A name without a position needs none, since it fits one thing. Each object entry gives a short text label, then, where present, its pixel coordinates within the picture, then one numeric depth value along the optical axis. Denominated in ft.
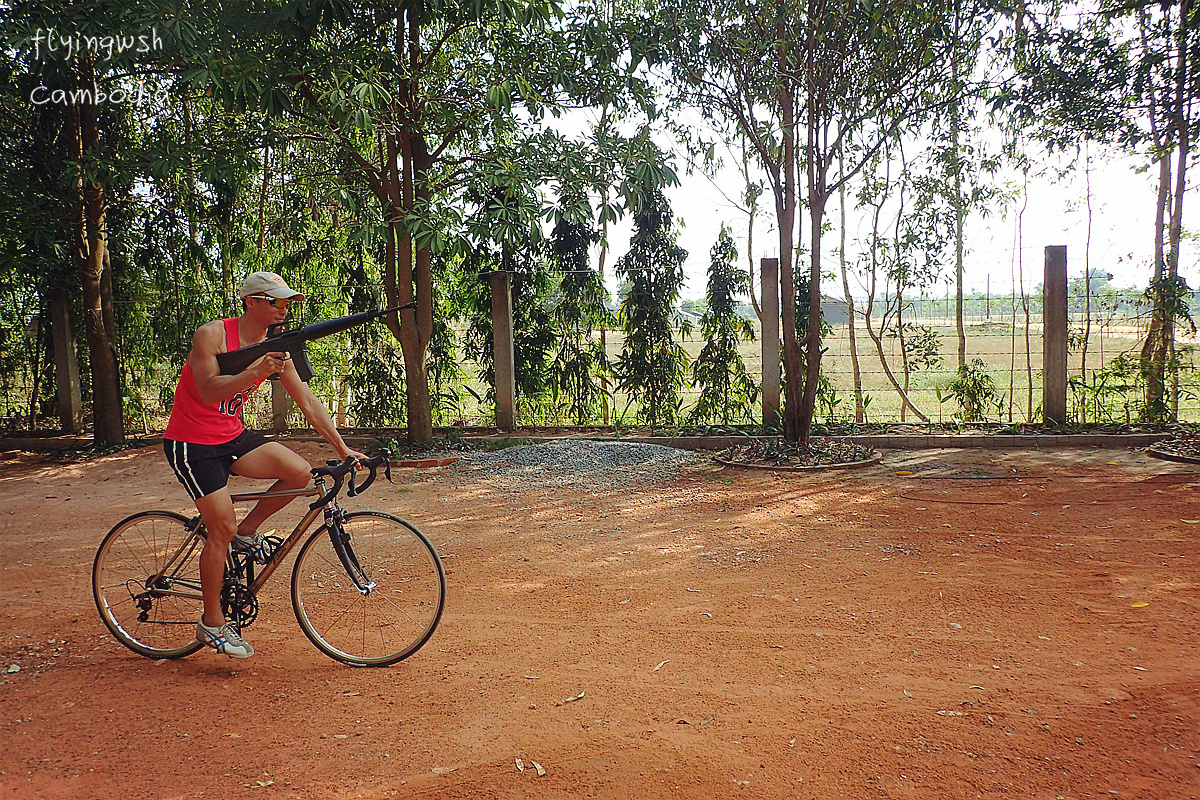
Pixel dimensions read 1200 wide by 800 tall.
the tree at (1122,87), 27.02
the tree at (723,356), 32.24
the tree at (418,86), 22.09
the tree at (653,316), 32.48
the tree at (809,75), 25.08
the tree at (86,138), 24.16
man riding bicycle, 10.97
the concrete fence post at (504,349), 32.45
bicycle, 11.66
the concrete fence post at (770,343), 31.22
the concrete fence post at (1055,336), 30.55
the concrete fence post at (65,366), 34.45
